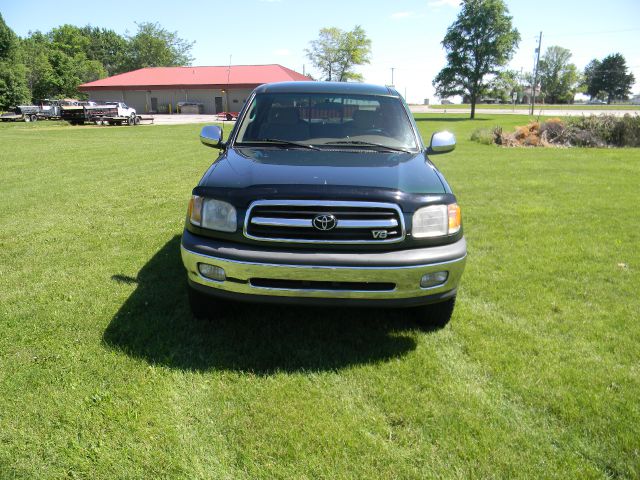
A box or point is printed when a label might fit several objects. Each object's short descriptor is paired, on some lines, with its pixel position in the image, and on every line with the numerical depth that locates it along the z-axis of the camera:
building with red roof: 52.81
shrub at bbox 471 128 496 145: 17.70
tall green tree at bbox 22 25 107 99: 61.31
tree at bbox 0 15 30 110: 49.10
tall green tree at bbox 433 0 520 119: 46.94
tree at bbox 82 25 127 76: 95.12
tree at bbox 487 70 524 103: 48.22
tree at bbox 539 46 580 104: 102.88
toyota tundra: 2.79
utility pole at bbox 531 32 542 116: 47.95
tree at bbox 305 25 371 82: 66.06
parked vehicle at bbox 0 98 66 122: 38.47
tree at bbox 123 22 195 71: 81.31
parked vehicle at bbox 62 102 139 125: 31.80
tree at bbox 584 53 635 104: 101.31
